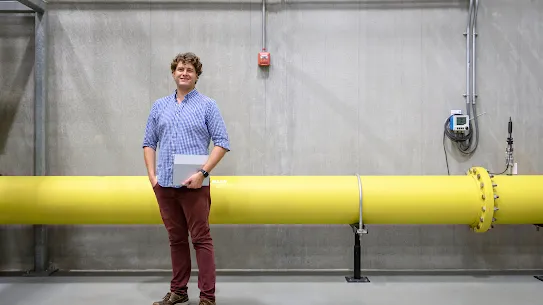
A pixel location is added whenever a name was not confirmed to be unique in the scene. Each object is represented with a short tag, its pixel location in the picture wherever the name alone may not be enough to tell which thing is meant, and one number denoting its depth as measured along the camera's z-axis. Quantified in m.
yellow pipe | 2.51
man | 2.01
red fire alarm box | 2.90
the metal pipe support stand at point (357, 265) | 2.70
